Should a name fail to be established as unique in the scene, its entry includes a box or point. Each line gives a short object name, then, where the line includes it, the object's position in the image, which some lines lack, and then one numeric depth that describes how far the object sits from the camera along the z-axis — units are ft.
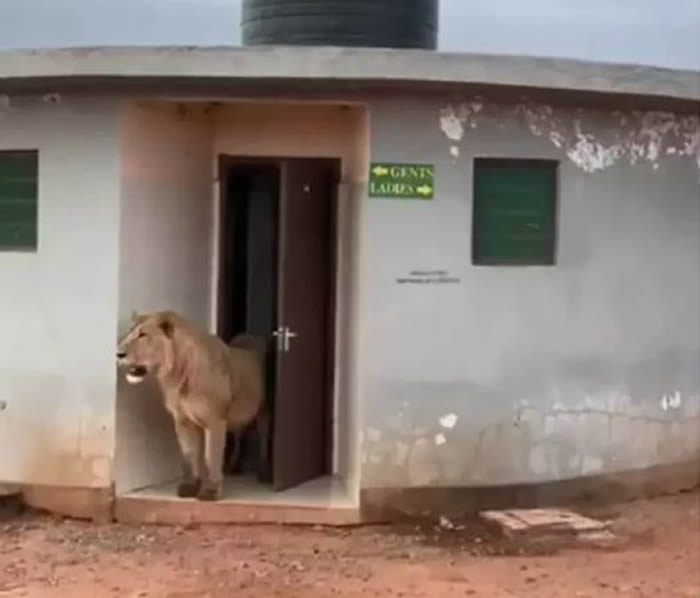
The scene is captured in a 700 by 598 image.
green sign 30.50
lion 30.63
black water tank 34.76
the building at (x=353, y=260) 30.50
